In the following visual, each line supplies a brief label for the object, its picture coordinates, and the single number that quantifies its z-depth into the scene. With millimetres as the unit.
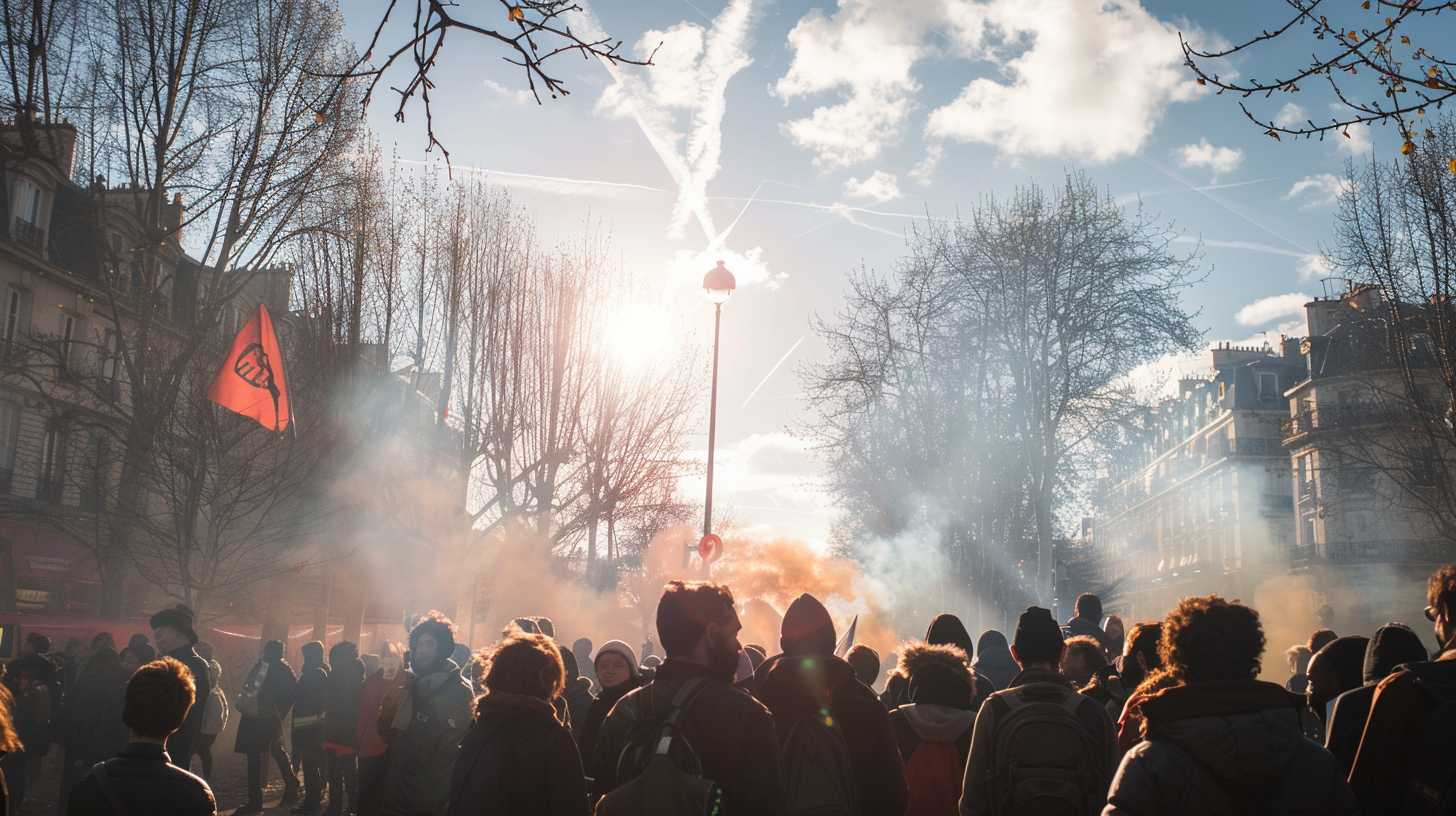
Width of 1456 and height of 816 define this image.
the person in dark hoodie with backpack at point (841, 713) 4191
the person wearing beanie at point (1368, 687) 4230
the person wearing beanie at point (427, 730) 5852
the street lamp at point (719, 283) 18484
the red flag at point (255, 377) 15242
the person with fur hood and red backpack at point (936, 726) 5016
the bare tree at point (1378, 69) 5438
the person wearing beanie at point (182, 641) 8523
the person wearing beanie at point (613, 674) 5613
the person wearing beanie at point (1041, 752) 4094
